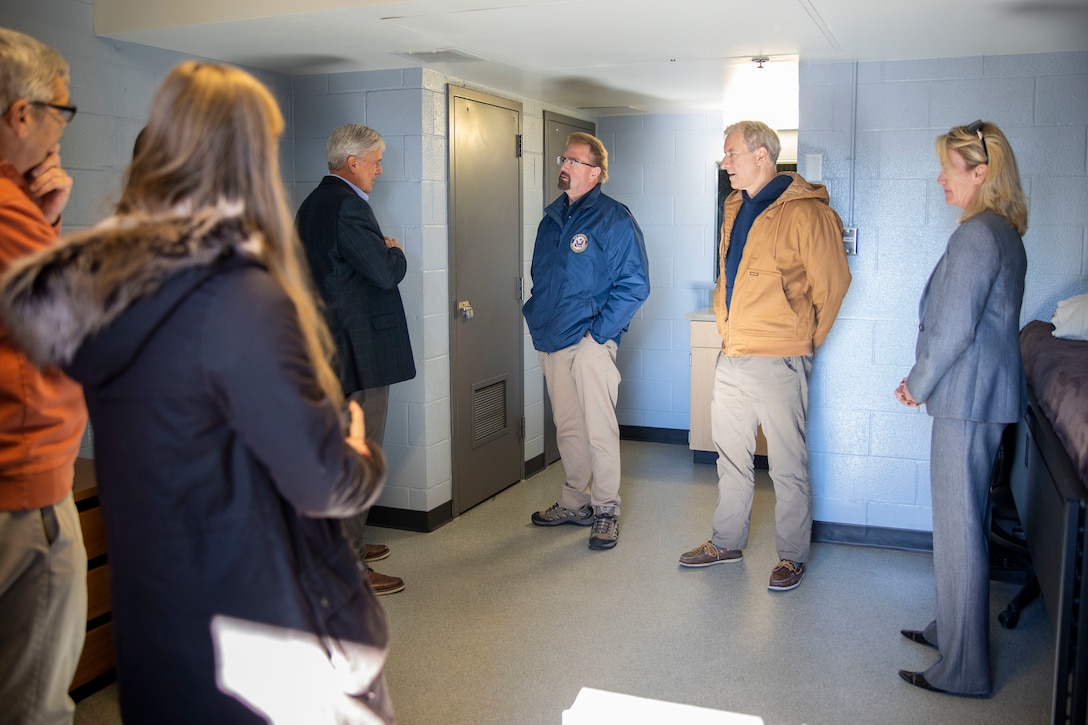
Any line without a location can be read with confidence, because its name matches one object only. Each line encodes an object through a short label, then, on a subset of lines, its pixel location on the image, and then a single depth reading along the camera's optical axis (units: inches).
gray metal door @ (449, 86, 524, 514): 171.6
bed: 79.9
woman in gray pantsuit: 100.7
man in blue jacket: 160.2
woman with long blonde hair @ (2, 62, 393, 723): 48.5
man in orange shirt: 62.9
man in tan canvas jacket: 137.0
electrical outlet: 154.4
